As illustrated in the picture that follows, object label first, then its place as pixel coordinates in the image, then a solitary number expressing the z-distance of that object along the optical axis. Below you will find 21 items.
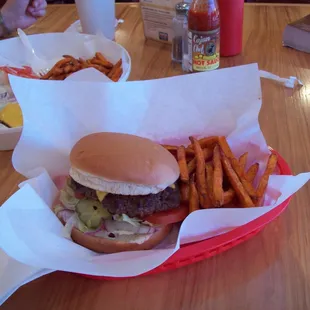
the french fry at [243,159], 0.89
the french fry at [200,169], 0.82
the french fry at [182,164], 0.85
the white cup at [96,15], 1.61
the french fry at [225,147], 0.89
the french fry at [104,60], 1.42
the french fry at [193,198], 0.80
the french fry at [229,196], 0.80
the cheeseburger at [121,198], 0.77
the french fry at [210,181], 0.79
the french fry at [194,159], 0.89
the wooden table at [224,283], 0.69
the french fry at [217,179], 0.78
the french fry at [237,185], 0.78
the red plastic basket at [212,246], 0.72
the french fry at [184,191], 0.83
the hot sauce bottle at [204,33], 1.29
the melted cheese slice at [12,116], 1.10
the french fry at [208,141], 0.93
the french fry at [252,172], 0.86
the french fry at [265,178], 0.80
